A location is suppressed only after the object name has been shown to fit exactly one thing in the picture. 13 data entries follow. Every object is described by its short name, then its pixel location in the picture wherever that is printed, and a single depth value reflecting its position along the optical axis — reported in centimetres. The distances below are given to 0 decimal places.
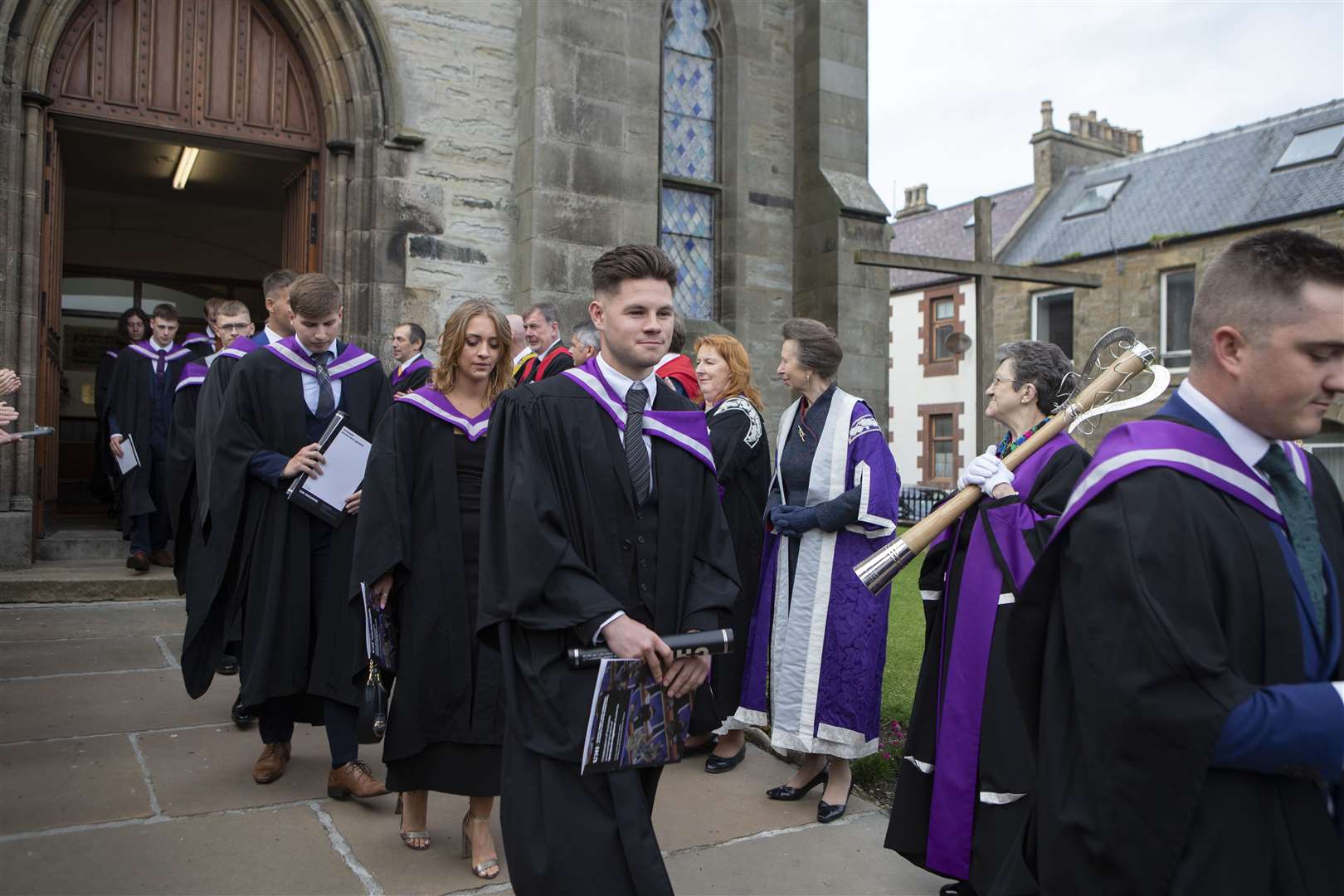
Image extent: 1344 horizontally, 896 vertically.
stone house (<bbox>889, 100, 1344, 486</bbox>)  2530
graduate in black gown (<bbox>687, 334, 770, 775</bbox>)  513
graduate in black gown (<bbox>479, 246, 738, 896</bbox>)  255
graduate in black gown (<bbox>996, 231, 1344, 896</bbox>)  165
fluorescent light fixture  1173
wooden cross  1019
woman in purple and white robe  447
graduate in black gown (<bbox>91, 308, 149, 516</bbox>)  921
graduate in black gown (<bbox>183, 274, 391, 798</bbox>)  439
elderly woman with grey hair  344
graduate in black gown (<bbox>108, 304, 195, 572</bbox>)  855
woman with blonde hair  378
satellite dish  3212
